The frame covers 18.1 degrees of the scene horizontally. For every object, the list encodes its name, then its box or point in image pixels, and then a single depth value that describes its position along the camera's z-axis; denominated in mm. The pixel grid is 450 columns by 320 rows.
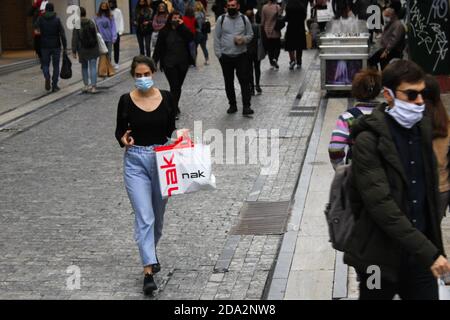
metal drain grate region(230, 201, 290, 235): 13045
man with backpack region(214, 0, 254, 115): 22293
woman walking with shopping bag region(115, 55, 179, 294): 10576
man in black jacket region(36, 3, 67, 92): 26999
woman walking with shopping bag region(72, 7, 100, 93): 27138
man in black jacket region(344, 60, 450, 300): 6910
